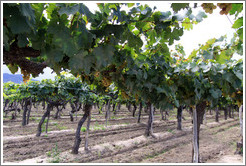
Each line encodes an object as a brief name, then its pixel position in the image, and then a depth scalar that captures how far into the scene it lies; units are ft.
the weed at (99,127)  35.74
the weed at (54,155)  18.72
